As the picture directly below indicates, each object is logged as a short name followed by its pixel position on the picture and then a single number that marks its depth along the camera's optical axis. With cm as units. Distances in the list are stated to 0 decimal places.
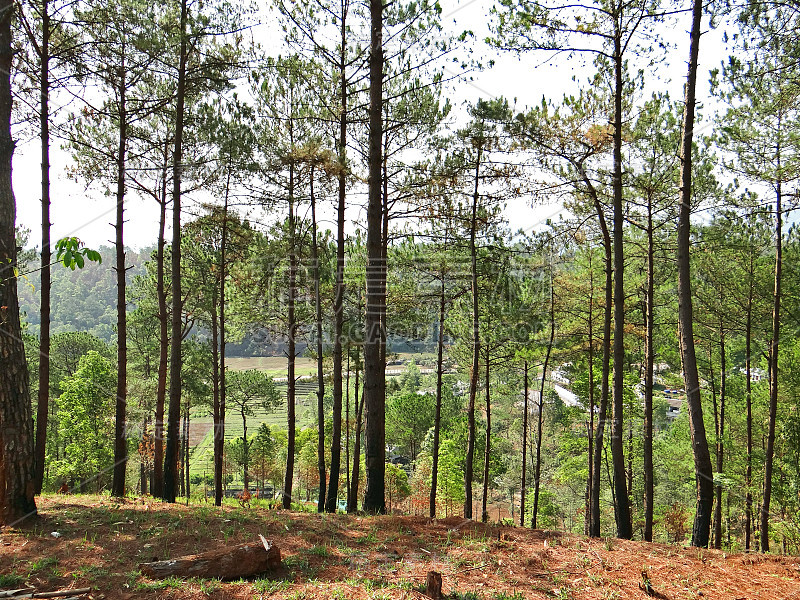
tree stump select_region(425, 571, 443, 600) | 353
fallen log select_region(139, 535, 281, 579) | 384
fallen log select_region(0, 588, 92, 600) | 321
